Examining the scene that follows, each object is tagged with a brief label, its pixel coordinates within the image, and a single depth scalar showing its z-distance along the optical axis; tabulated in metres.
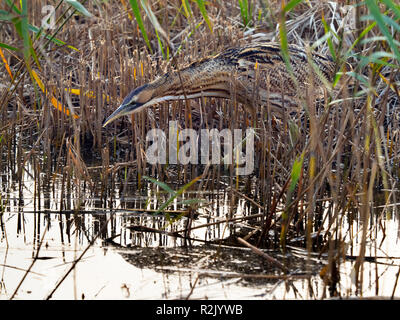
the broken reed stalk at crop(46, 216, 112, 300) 4.46
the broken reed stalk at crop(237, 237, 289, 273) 4.93
